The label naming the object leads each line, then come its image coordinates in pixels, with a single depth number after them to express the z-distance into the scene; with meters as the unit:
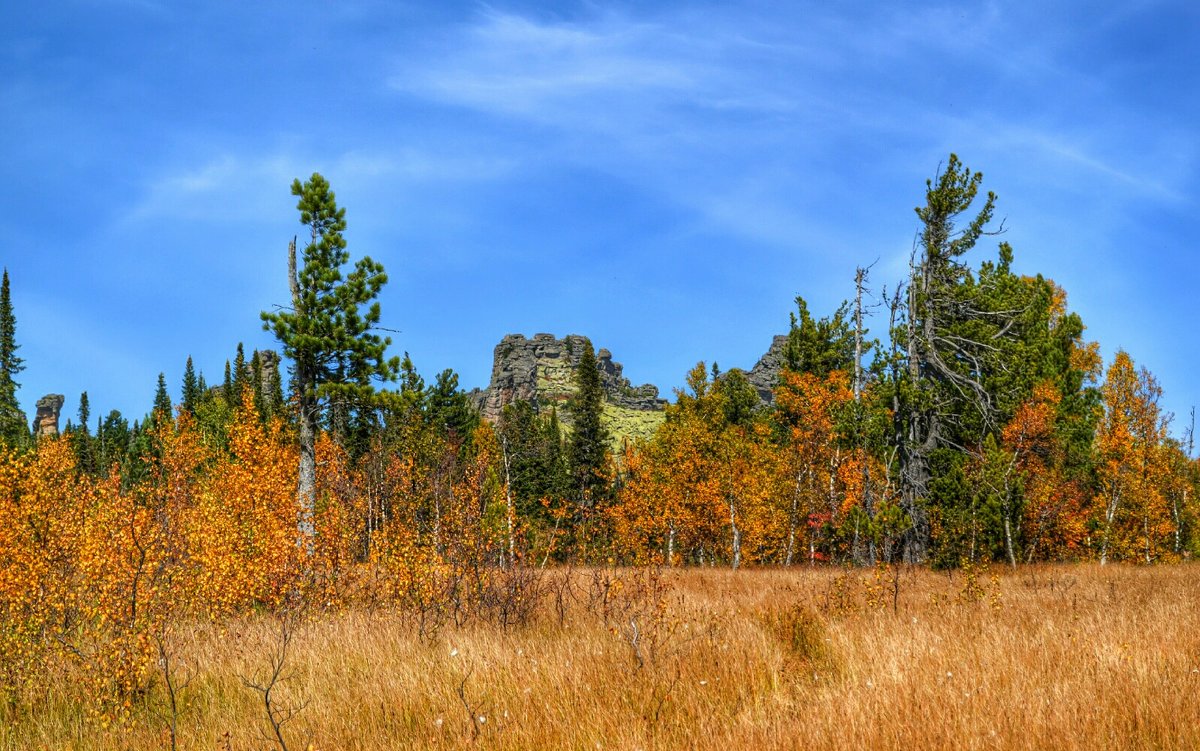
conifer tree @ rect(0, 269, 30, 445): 54.81
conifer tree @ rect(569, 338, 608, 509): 51.25
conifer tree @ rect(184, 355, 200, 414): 97.91
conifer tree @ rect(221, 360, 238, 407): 80.06
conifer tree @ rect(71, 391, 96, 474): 87.56
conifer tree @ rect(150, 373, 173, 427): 101.07
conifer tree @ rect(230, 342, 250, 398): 79.56
